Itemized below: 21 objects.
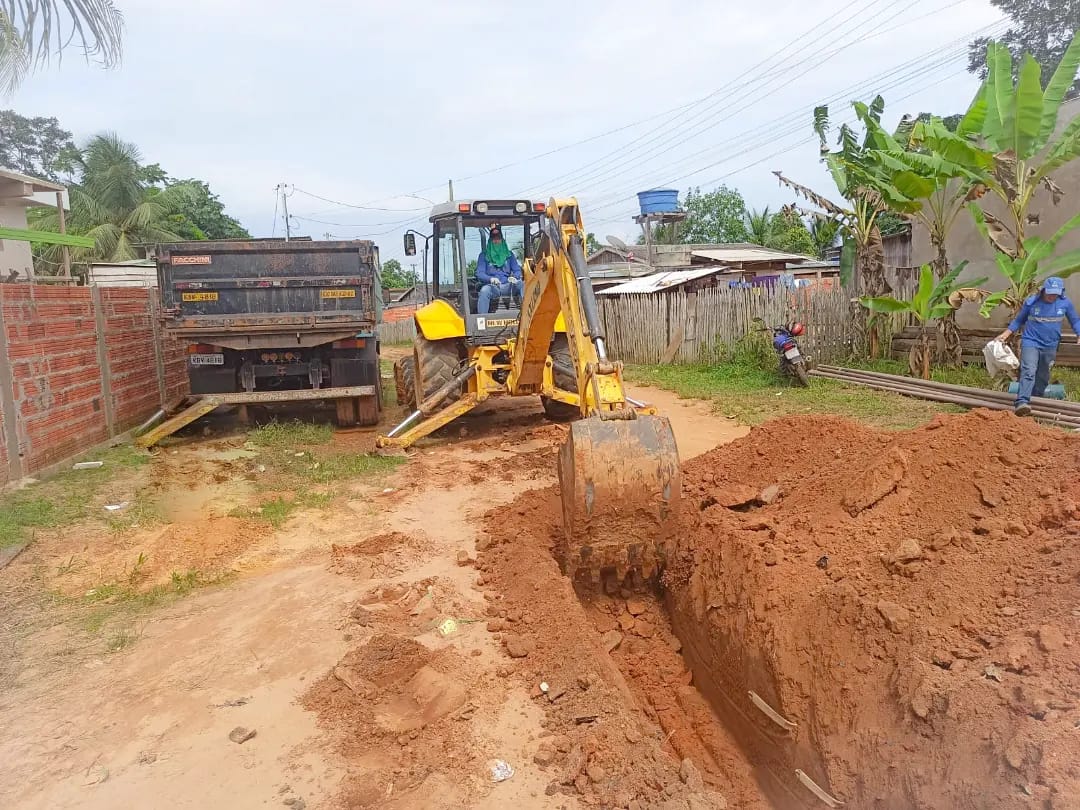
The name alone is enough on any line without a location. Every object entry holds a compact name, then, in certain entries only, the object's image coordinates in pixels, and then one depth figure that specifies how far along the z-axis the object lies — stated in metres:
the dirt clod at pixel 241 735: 3.35
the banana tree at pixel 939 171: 9.95
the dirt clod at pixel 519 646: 3.96
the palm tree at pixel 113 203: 25.16
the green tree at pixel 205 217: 29.34
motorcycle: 11.85
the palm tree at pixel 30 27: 7.01
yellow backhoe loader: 4.31
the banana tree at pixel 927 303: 10.73
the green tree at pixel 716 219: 37.62
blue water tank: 29.84
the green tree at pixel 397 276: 44.50
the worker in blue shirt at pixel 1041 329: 8.26
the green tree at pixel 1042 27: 23.45
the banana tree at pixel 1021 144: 9.38
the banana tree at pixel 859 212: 12.92
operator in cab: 9.21
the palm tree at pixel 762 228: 34.31
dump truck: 9.14
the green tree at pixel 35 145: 33.22
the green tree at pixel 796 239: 31.58
